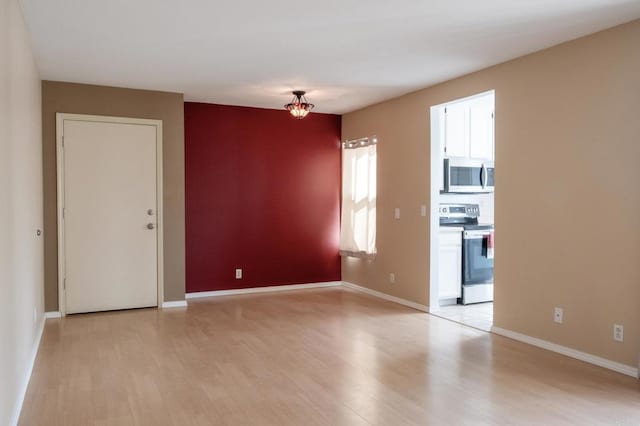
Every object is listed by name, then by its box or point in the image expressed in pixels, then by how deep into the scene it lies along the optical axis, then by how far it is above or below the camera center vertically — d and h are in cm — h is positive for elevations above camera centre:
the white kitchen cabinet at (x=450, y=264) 578 -72
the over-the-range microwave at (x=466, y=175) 591 +30
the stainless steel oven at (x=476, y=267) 592 -77
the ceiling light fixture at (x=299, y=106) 570 +105
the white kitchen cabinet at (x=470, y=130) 594 +83
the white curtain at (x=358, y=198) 661 +3
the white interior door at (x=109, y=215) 540 -16
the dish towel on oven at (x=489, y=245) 605 -52
